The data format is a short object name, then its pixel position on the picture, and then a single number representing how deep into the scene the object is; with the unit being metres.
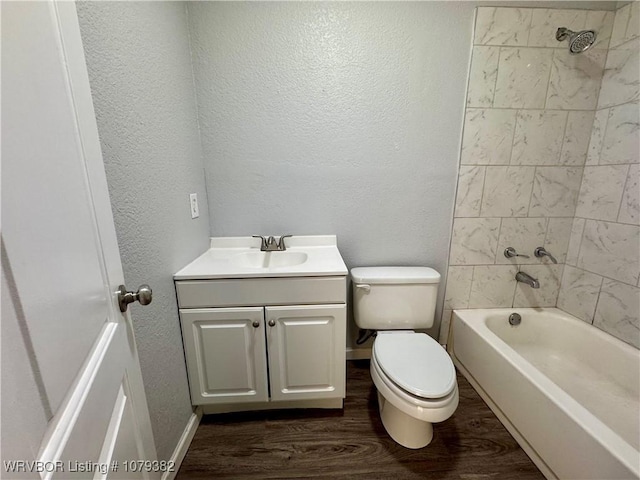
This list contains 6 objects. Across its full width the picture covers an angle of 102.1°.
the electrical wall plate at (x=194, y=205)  1.31
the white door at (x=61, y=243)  0.33
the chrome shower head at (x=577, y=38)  1.25
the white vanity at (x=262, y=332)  1.18
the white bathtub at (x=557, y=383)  0.93
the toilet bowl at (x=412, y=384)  1.02
